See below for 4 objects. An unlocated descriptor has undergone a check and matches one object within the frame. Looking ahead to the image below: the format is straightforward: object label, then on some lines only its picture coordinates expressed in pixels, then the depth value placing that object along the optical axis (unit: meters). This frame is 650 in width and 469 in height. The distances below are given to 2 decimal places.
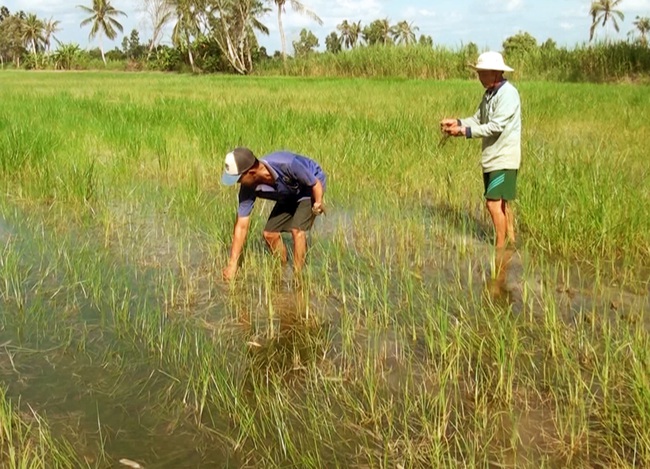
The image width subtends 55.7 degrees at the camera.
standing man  4.07
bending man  3.31
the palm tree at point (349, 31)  66.62
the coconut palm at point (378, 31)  63.06
